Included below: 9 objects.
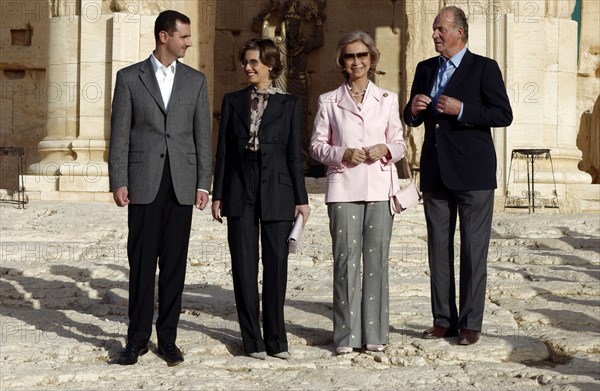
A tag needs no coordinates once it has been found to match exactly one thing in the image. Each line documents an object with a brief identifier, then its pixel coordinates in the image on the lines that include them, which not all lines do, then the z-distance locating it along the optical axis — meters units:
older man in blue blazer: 6.13
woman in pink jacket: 5.95
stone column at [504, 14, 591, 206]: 14.48
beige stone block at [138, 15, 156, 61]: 14.63
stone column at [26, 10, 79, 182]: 14.78
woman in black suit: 5.90
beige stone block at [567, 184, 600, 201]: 14.73
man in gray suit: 5.79
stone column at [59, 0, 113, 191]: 14.63
